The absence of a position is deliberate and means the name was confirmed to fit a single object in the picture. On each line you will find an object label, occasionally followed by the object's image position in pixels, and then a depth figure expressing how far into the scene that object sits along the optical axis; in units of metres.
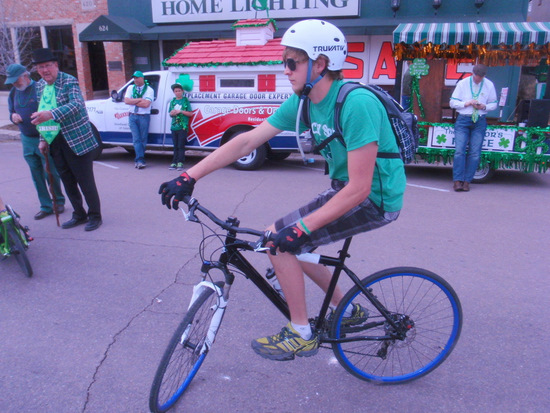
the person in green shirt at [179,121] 9.00
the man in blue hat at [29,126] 5.60
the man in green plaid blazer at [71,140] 5.14
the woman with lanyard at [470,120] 7.50
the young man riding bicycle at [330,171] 2.31
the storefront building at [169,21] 12.88
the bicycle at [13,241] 4.29
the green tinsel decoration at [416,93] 8.73
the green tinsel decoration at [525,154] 7.81
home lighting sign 13.48
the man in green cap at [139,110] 9.12
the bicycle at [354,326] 2.52
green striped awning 8.25
